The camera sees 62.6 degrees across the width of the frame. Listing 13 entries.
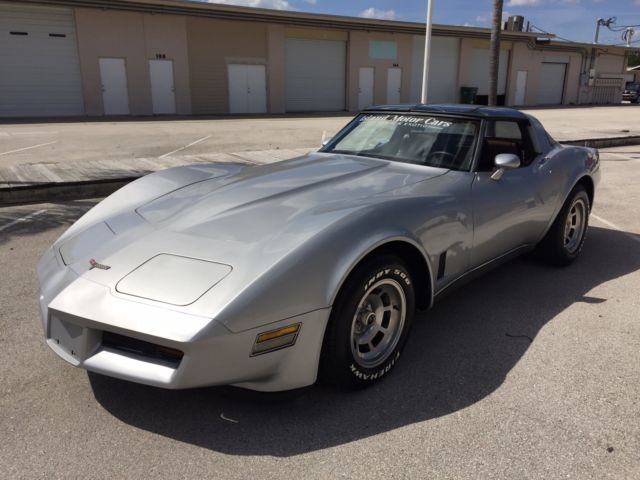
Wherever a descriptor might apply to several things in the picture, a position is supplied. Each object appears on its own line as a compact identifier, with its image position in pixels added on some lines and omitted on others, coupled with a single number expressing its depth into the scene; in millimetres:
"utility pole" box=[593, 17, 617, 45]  58406
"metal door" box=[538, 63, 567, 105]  37906
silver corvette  2180
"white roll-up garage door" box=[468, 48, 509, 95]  33031
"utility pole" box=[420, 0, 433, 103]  15805
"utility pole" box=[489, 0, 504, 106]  13039
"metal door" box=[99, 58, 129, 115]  22453
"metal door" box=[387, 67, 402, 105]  30078
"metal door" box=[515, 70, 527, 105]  35906
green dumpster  31531
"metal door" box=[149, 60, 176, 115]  23484
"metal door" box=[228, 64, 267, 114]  25609
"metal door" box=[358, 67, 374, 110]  29141
